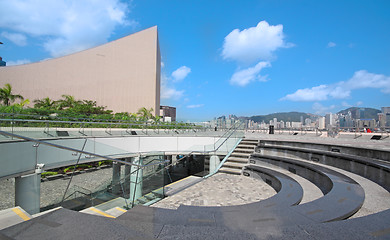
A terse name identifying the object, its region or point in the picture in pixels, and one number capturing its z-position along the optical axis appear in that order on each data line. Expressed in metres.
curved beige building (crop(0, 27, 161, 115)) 38.47
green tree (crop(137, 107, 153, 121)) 28.43
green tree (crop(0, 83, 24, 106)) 22.52
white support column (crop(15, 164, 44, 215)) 5.69
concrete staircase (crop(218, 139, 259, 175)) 7.78
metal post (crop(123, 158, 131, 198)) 4.27
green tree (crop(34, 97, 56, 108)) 25.65
